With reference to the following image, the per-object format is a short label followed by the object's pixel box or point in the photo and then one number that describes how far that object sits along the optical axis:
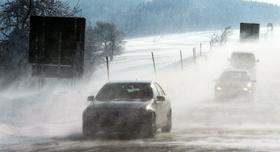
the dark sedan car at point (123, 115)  15.32
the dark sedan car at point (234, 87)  32.50
